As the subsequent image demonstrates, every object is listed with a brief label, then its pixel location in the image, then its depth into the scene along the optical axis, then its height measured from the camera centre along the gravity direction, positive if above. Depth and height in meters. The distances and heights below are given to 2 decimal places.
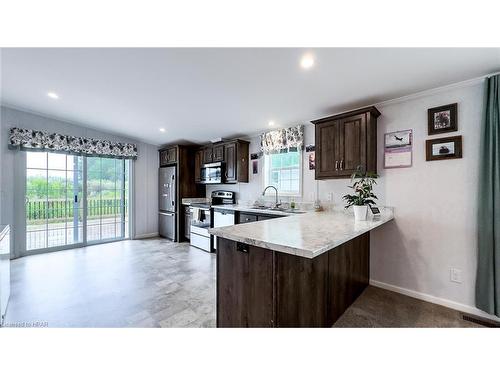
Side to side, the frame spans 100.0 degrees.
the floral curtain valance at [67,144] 3.59 +0.82
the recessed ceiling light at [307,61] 1.76 +1.08
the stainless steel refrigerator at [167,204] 4.92 -0.43
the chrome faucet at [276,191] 3.59 -0.12
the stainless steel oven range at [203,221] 4.10 -0.74
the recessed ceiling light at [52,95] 2.95 +1.31
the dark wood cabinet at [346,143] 2.46 +0.53
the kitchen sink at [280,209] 3.14 -0.38
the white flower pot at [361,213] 2.16 -0.29
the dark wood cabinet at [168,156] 4.98 +0.73
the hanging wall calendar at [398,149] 2.42 +0.43
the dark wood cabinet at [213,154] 4.36 +0.70
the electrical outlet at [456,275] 2.12 -0.92
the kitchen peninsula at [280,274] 1.30 -0.62
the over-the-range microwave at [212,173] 4.36 +0.27
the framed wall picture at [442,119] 2.15 +0.70
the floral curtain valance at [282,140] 3.42 +0.79
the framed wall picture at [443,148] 2.12 +0.39
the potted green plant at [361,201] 2.17 -0.17
